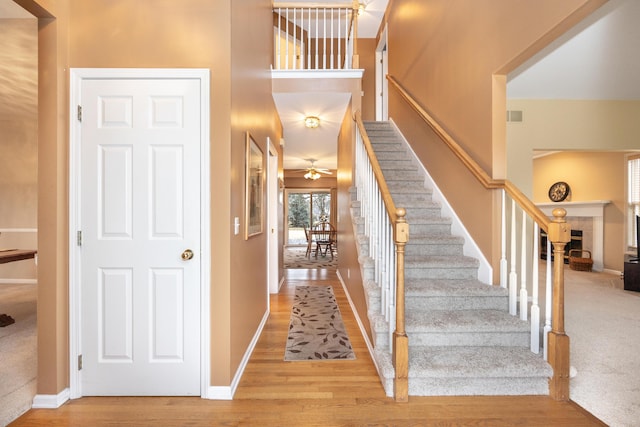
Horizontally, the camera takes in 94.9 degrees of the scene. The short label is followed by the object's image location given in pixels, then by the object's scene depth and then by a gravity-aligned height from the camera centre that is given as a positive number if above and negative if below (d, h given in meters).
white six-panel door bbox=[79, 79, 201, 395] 1.99 -0.16
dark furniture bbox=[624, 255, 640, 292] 4.35 -0.93
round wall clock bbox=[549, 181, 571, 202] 6.87 +0.53
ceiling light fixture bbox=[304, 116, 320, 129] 4.89 +1.55
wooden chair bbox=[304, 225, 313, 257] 8.41 -0.89
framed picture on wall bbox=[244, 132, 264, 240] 2.47 +0.23
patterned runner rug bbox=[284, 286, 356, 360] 2.62 -1.27
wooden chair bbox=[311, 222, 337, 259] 8.31 -0.78
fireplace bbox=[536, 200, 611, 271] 6.07 -0.20
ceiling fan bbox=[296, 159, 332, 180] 8.61 +1.22
